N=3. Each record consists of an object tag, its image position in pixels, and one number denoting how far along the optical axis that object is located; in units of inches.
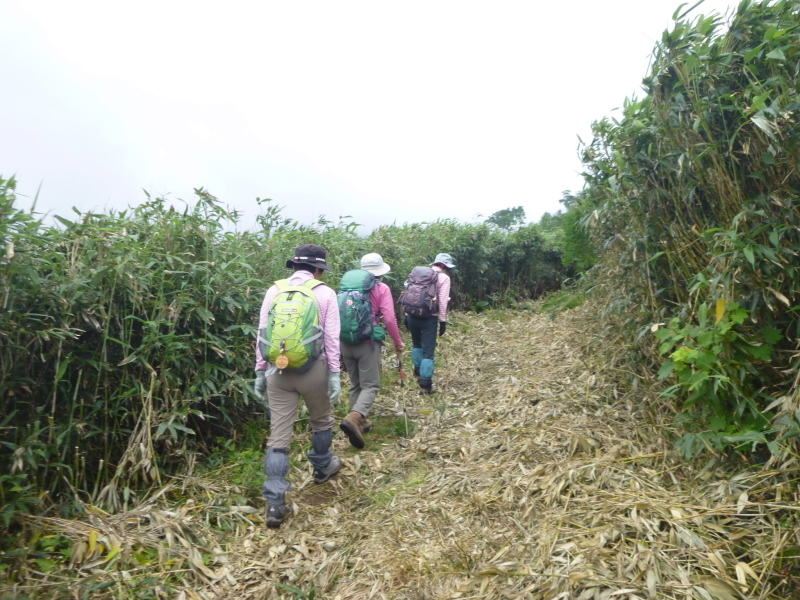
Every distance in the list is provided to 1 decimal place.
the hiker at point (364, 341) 196.1
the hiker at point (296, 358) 144.2
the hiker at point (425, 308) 251.0
